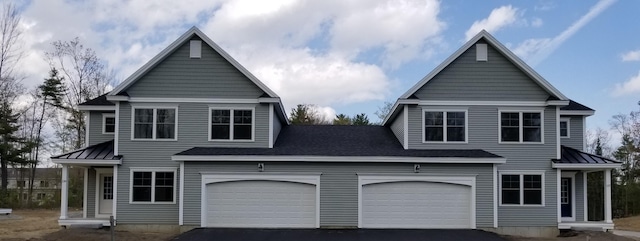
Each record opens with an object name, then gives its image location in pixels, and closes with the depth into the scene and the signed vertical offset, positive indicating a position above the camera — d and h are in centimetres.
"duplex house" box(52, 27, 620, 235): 1895 -8
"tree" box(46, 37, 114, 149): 4129 +446
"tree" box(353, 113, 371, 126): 5312 +341
